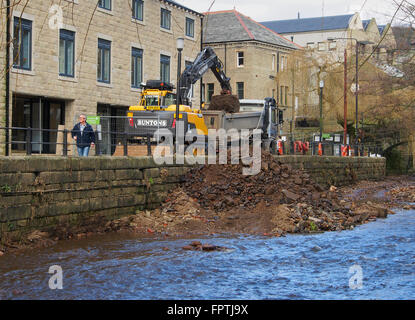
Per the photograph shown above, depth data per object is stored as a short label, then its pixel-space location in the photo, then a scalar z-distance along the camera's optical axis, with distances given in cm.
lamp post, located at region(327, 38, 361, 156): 4017
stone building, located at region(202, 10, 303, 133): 5022
